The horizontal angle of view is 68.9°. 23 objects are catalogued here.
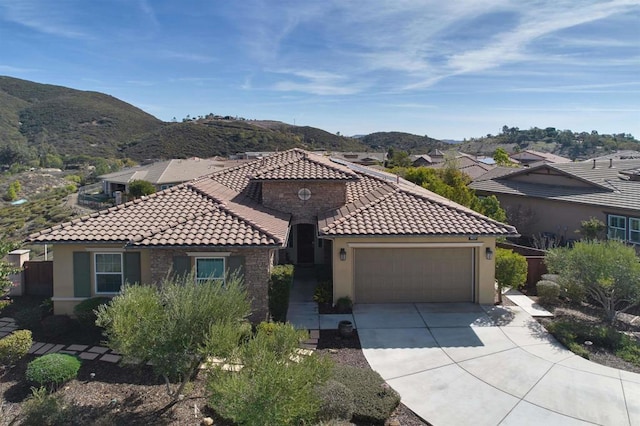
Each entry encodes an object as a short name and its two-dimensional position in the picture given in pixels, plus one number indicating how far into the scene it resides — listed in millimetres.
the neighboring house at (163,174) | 40250
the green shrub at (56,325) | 12945
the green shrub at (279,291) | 13555
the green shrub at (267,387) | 6516
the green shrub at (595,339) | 11805
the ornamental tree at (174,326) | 7988
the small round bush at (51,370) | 9789
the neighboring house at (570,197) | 23188
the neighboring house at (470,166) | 41625
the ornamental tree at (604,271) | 13133
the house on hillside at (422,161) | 72156
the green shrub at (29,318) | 13523
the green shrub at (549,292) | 15867
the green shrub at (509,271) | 15883
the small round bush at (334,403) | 8414
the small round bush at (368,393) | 8828
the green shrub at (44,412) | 8336
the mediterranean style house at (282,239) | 13547
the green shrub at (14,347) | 10757
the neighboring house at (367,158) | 74756
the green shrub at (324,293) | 15719
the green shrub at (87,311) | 12969
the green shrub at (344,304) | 15016
